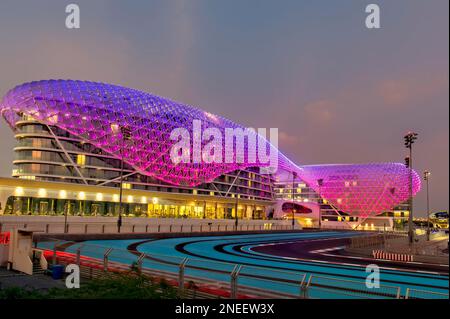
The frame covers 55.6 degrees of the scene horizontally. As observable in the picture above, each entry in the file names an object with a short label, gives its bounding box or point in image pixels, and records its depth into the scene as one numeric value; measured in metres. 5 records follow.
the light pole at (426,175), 75.65
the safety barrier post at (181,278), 14.73
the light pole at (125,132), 55.75
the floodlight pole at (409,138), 47.50
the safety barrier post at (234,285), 13.33
